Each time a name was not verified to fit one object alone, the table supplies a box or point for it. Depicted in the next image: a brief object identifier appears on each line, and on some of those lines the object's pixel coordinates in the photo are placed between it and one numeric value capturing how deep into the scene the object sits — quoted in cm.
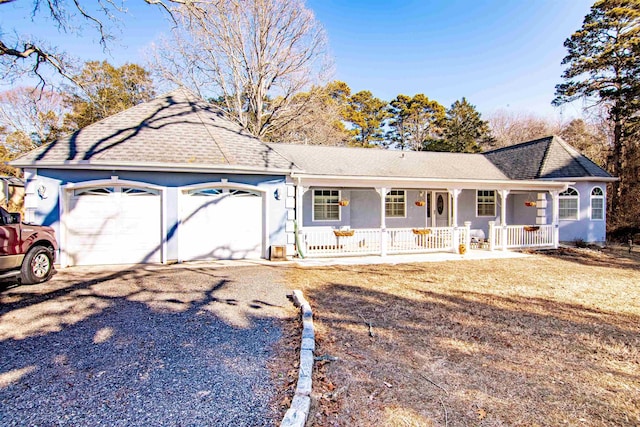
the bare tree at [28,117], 2145
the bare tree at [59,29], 845
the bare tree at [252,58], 1833
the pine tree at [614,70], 1647
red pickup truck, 587
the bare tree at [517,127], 3009
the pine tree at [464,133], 2939
